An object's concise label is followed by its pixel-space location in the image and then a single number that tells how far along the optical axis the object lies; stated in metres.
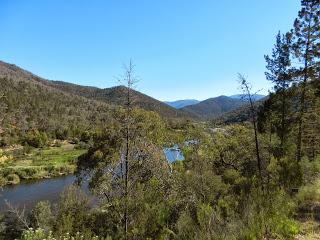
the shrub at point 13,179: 43.48
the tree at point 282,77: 15.98
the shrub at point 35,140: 65.62
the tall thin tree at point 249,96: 10.96
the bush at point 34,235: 4.90
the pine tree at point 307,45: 14.65
